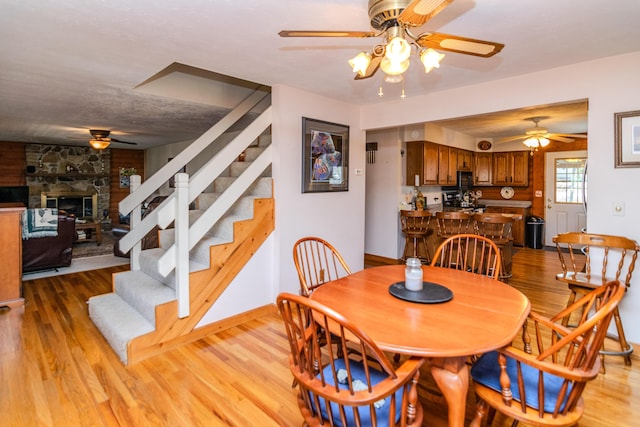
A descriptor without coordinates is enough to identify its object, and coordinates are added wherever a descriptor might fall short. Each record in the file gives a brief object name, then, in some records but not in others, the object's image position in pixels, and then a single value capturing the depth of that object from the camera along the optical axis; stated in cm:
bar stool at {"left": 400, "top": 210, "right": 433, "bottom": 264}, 508
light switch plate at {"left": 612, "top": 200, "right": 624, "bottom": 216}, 275
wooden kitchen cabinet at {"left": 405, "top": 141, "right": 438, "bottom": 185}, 571
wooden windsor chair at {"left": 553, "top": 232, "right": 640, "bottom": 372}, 251
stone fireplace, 802
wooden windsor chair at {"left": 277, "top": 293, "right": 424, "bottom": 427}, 116
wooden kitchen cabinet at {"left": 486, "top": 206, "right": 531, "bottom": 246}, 685
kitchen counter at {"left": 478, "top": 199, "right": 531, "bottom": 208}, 705
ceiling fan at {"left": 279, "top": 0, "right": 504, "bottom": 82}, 144
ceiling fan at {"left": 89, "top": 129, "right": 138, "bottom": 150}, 587
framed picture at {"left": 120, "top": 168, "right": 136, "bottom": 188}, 923
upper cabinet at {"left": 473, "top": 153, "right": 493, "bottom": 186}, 756
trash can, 679
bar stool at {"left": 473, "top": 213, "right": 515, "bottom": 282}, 407
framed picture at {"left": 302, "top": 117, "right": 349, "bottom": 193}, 372
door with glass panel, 668
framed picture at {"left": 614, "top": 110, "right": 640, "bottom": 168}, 265
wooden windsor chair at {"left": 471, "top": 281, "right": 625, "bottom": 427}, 123
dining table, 130
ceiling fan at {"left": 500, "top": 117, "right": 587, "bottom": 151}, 524
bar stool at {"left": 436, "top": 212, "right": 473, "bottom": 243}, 430
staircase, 269
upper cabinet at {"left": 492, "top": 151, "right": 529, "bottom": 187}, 716
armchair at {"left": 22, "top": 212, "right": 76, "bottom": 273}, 471
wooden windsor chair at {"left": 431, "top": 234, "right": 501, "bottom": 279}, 229
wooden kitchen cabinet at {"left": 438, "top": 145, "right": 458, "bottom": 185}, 624
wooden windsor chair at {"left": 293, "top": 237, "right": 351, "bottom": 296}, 371
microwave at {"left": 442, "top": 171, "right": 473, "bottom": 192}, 713
